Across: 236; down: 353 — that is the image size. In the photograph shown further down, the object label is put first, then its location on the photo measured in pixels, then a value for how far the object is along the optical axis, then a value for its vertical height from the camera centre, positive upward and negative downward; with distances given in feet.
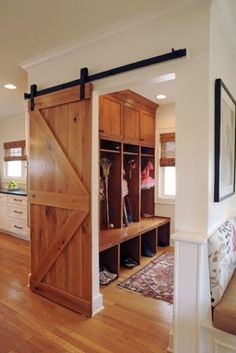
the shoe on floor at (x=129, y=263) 10.89 -4.11
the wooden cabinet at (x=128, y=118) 10.18 +2.54
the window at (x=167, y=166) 13.60 +0.33
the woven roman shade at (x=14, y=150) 17.47 +1.55
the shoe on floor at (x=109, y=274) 9.68 -4.12
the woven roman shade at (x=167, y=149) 13.52 +1.26
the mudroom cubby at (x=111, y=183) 11.15 -0.52
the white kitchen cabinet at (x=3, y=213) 16.60 -2.91
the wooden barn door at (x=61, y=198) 7.38 -0.86
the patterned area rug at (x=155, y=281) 8.71 -4.30
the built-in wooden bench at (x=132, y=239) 9.72 -3.13
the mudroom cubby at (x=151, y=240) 12.53 -3.55
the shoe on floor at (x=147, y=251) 12.22 -4.03
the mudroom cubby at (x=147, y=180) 13.34 -0.46
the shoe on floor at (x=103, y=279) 9.36 -4.17
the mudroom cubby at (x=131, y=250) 11.15 -3.63
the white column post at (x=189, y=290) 5.20 -2.57
